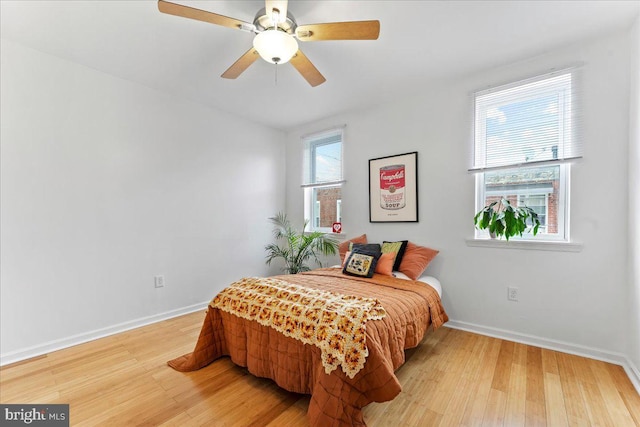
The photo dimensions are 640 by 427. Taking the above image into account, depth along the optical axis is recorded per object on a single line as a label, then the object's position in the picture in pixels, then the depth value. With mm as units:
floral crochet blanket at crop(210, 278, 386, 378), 1506
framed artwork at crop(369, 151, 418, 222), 3213
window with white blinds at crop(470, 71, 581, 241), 2395
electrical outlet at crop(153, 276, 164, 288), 3094
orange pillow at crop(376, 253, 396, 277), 2855
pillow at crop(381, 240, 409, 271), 3002
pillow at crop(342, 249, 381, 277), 2812
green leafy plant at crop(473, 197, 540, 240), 2424
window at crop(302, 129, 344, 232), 4008
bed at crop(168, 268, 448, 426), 1474
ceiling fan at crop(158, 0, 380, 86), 1556
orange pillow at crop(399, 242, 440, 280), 2840
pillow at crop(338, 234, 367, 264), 3441
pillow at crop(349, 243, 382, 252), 3096
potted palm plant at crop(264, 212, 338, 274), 3838
